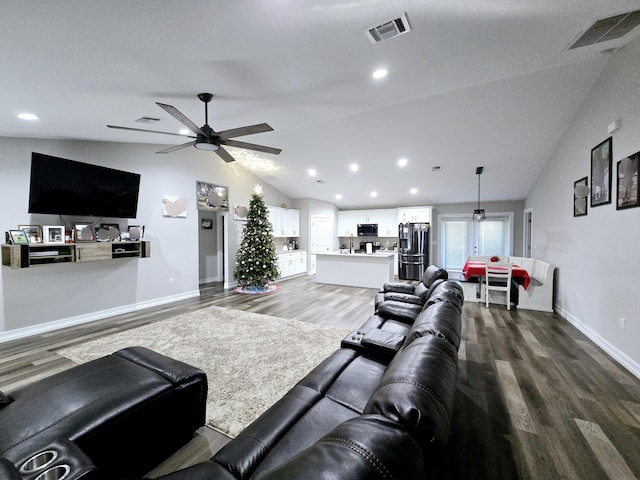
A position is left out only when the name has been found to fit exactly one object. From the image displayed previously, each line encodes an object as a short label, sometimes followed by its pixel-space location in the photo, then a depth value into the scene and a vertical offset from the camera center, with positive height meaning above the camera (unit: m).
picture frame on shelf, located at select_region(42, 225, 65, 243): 3.87 -0.01
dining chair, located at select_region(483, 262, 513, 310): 4.91 -0.59
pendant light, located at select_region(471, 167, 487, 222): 6.17 +0.60
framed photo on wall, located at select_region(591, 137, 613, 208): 3.28 +0.89
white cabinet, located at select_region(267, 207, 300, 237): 8.17 +0.51
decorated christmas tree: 6.57 -0.39
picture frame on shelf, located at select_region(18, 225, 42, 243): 3.76 +0.01
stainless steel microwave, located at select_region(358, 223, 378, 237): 9.38 +0.33
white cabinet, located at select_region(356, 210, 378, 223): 9.43 +0.79
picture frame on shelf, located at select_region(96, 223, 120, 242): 4.43 +0.03
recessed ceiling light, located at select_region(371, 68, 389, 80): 2.83 +1.74
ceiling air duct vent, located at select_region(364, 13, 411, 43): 2.05 +1.64
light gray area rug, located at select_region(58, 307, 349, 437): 2.28 -1.35
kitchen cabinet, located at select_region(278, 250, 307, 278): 8.16 -0.79
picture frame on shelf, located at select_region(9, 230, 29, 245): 3.58 -0.06
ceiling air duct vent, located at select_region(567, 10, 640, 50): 2.34 +1.94
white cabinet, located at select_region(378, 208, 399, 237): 9.12 +0.54
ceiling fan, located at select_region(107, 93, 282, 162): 2.84 +1.13
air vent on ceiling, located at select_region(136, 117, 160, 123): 3.63 +1.54
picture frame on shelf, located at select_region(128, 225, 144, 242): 4.80 +0.03
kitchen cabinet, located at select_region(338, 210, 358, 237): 9.81 +0.55
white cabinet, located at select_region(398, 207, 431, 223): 8.61 +0.79
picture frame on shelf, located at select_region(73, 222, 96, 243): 4.13 +0.03
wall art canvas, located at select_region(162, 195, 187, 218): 5.48 +0.59
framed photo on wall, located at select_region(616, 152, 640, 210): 2.74 +0.64
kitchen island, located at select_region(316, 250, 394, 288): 6.78 -0.78
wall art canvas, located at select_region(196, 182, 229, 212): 6.18 +0.93
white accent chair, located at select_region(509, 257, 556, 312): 4.79 -0.91
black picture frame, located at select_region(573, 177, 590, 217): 3.75 +0.66
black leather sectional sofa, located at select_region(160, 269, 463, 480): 0.63 -0.53
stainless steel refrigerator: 8.09 -0.30
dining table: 4.86 -0.59
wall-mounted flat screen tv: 3.67 +0.67
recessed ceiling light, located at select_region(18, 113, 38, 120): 3.08 +1.33
